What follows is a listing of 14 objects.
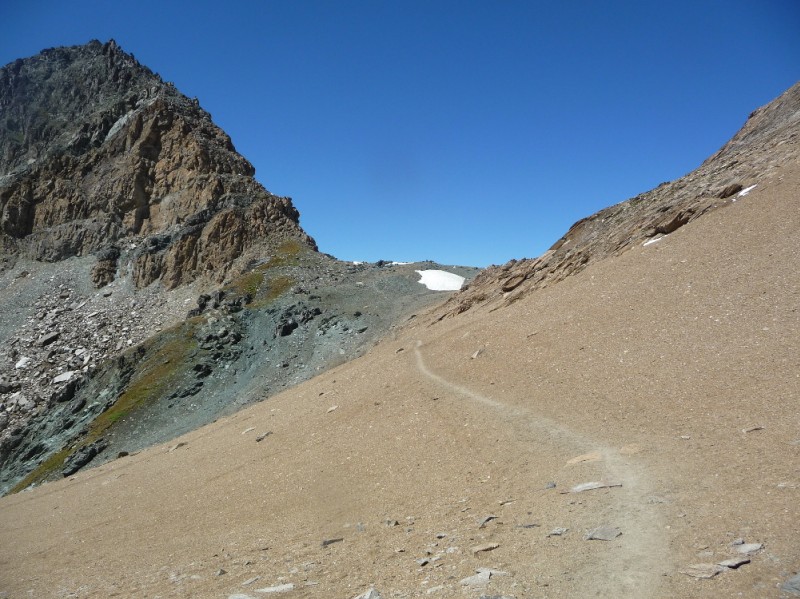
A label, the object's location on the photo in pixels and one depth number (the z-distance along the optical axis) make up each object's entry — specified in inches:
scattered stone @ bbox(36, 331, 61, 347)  2819.9
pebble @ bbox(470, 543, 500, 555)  400.3
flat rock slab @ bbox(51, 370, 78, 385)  2508.9
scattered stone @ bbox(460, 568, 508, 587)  346.6
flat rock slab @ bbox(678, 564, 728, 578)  295.0
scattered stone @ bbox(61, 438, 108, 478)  1737.2
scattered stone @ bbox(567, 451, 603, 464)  539.3
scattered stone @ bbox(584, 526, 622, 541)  367.6
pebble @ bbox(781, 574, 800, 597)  262.7
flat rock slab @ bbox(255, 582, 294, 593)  414.2
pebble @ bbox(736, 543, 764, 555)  304.8
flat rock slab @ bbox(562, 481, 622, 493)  462.0
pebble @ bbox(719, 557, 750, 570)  295.8
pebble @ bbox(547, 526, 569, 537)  394.0
